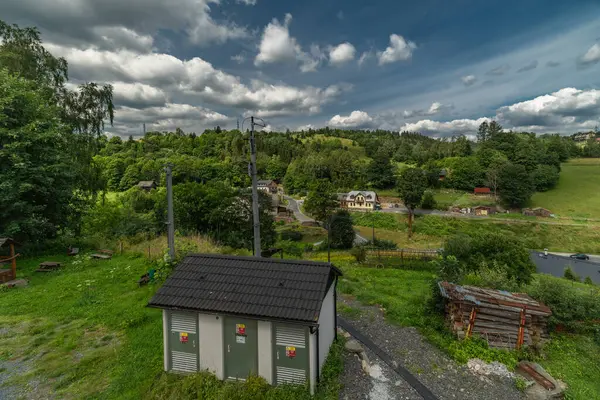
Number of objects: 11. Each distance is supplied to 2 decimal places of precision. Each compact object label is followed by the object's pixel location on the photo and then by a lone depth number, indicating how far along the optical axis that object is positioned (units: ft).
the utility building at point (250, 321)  22.77
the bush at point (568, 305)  36.63
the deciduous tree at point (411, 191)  179.52
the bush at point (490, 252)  63.41
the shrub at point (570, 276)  92.71
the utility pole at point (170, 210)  43.45
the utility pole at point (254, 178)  37.08
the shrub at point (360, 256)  80.73
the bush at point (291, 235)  149.61
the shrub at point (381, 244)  118.10
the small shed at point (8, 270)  46.03
